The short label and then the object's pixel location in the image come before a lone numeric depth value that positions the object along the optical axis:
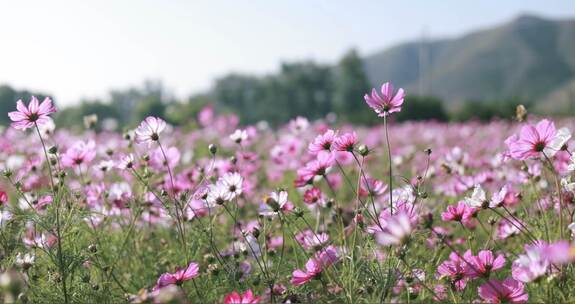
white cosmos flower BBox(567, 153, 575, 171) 1.32
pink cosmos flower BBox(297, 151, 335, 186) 1.55
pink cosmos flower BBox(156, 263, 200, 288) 1.30
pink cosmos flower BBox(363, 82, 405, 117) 1.43
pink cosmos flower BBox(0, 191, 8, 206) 1.52
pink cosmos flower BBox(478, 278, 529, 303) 1.17
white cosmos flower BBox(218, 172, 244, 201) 1.58
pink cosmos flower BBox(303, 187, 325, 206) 1.71
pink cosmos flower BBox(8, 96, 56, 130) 1.52
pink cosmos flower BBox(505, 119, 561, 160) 1.26
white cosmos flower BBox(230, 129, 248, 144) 2.05
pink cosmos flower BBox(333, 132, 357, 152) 1.42
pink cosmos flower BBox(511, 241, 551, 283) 1.01
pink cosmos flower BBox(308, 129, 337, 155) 1.48
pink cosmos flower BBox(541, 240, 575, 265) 0.83
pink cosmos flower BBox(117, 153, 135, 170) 1.63
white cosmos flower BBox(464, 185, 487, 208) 1.39
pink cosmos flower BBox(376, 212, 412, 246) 0.87
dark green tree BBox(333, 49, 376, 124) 35.00
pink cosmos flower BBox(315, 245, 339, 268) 1.37
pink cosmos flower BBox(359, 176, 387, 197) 1.74
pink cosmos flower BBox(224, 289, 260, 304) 1.07
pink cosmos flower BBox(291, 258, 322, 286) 1.31
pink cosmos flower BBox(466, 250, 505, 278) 1.27
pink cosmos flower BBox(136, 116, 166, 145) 1.62
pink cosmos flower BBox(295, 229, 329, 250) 1.53
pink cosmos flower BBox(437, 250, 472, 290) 1.31
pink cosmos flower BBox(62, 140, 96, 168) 1.94
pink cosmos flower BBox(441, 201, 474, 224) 1.42
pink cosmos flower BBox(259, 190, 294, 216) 1.34
